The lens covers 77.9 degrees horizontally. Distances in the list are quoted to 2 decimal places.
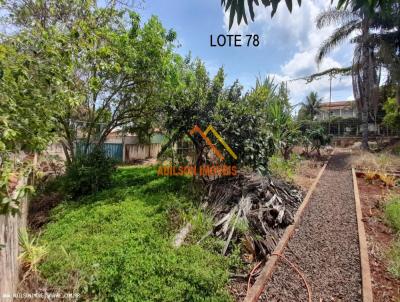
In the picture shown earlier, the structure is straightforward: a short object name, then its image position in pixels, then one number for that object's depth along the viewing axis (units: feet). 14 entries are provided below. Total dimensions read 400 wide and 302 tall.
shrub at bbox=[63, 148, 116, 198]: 20.08
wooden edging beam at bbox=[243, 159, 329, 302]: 9.35
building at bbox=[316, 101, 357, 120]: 121.39
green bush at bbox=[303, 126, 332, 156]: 44.88
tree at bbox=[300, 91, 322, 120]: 105.40
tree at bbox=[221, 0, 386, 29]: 5.04
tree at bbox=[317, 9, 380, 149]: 47.96
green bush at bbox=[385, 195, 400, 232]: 14.84
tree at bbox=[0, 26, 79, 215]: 5.69
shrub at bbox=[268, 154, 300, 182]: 25.03
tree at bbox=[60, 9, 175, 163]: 19.89
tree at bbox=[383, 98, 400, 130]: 58.29
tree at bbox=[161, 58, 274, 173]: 18.74
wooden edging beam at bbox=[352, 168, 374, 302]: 9.17
